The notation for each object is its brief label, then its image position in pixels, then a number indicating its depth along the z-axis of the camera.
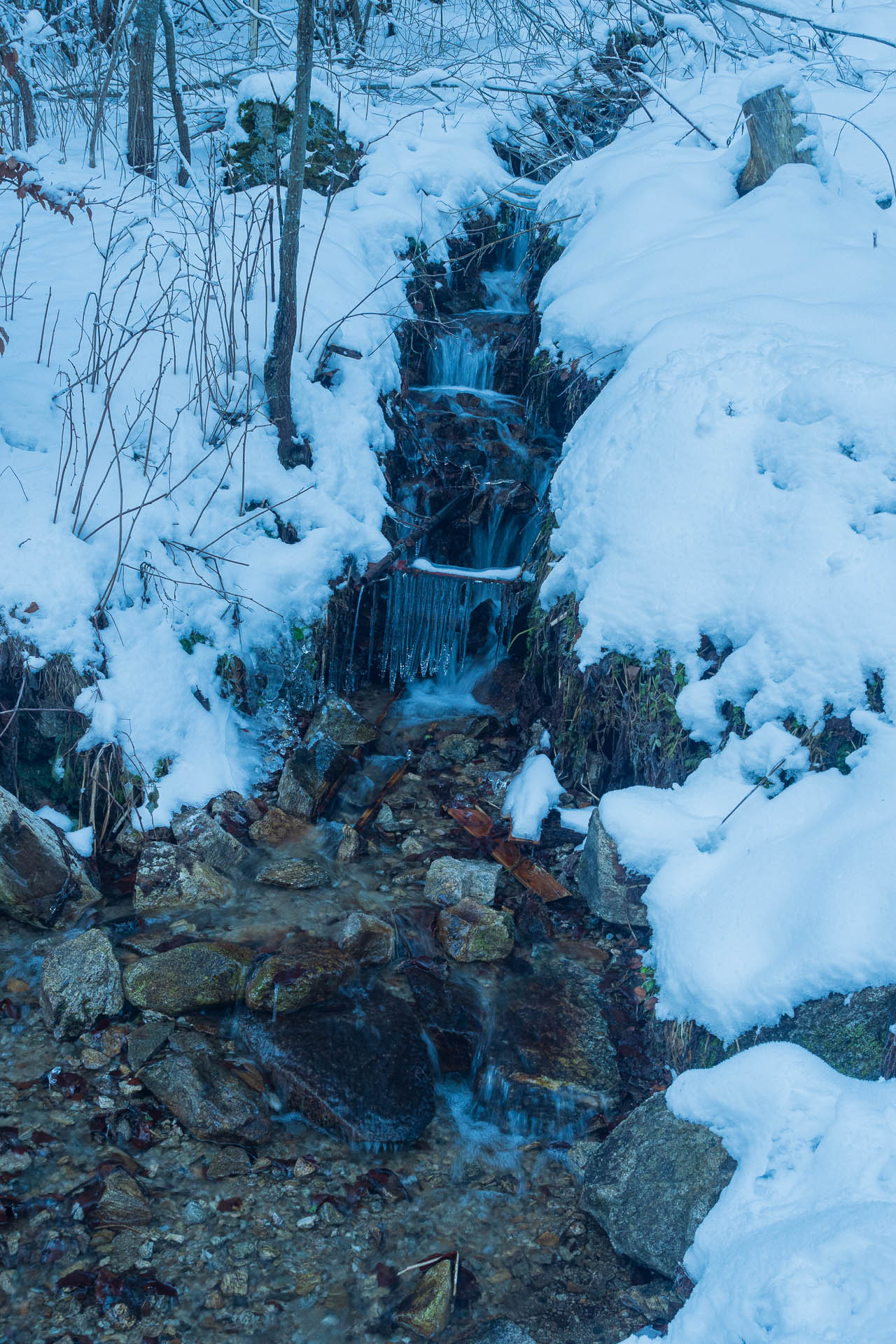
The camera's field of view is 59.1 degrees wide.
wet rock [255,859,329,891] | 3.86
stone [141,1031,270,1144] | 2.68
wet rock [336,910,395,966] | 3.48
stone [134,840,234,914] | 3.68
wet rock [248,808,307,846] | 4.08
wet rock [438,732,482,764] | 4.82
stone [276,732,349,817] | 4.24
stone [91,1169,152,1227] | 2.37
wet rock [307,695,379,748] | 4.64
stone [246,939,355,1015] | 3.16
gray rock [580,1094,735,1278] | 2.28
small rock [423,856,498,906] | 3.79
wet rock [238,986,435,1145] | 2.80
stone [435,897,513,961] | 3.54
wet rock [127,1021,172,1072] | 2.90
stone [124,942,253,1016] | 3.11
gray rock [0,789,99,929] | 3.45
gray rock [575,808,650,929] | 3.51
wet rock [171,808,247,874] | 3.86
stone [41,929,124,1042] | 2.96
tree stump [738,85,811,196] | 5.30
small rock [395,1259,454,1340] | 2.22
